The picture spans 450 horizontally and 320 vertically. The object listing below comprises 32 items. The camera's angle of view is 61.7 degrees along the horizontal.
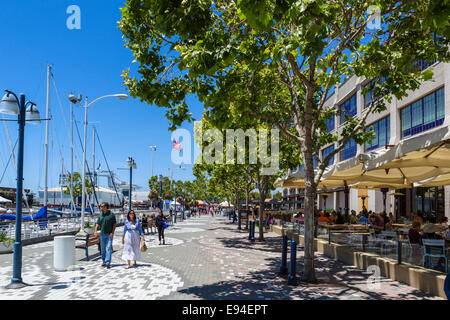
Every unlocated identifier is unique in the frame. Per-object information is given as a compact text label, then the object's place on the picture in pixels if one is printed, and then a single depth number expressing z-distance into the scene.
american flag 35.26
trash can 10.42
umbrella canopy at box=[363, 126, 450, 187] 7.52
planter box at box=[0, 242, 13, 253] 14.50
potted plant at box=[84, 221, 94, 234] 22.14
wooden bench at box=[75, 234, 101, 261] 12.39
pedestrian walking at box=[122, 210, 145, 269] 11.47
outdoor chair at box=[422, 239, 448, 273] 8.24
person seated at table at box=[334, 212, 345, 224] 17.47
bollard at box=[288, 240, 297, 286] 9.03
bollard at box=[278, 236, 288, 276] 10.26
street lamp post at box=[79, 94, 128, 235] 20.84
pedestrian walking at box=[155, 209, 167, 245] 17.80
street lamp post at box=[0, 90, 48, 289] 8.60
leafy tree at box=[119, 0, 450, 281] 6.18
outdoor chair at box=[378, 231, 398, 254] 9.94
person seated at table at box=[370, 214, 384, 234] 15.05
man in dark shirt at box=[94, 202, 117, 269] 11.26
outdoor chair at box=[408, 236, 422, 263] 8.88
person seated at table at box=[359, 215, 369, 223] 18.58
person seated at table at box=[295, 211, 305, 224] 18.82
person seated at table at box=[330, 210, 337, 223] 17.62
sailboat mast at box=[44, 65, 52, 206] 25.81
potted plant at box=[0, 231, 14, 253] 14.51
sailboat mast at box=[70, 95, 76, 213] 33.50
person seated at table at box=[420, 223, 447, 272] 10.05
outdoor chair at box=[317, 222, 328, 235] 15.22
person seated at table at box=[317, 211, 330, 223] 18.58
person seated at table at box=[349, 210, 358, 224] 19.88
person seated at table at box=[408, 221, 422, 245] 10.67
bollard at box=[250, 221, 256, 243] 19.92
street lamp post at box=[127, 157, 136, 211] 26.83
